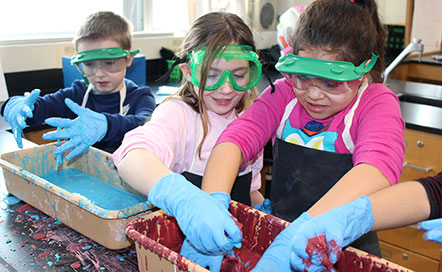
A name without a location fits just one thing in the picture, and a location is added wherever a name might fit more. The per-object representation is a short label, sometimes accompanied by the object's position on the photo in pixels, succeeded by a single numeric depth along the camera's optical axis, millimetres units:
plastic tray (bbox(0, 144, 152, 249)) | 1057
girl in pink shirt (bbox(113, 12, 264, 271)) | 943
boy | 1482
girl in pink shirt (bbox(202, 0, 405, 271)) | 1026
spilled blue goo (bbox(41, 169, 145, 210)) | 1426
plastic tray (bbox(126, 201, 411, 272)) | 860
